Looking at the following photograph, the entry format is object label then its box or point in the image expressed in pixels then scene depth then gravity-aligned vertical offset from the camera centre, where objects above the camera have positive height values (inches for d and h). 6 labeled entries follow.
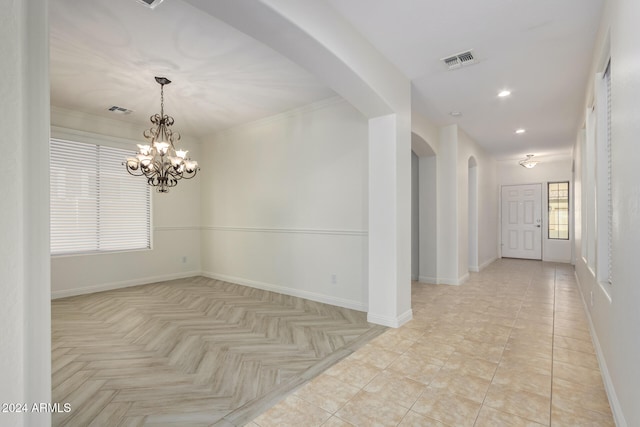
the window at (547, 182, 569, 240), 315.3 +1.0
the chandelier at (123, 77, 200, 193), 150.5 +26.0
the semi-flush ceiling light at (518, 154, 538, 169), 305.0 +46.3
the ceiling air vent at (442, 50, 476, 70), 119.6 +59.8
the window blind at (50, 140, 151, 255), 186.4 +7.8
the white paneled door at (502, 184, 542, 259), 327.0 -11.5
